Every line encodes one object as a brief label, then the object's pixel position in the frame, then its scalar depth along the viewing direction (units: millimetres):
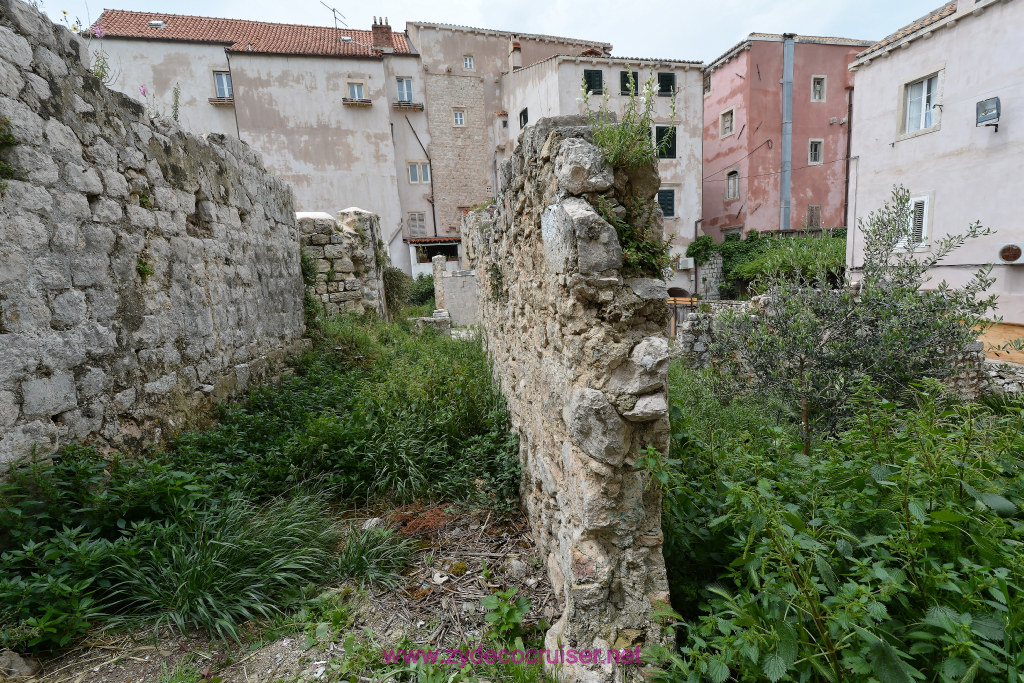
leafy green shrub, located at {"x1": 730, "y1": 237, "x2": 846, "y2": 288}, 5168
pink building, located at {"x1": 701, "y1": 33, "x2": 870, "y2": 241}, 19641
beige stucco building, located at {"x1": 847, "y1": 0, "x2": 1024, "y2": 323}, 9016
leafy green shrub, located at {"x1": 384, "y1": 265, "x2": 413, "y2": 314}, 10955
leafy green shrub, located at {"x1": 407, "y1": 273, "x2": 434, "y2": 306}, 16992
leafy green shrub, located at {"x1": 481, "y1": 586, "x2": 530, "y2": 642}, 2543
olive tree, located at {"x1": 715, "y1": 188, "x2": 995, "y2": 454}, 4754
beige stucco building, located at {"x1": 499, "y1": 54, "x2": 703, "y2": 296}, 18078
